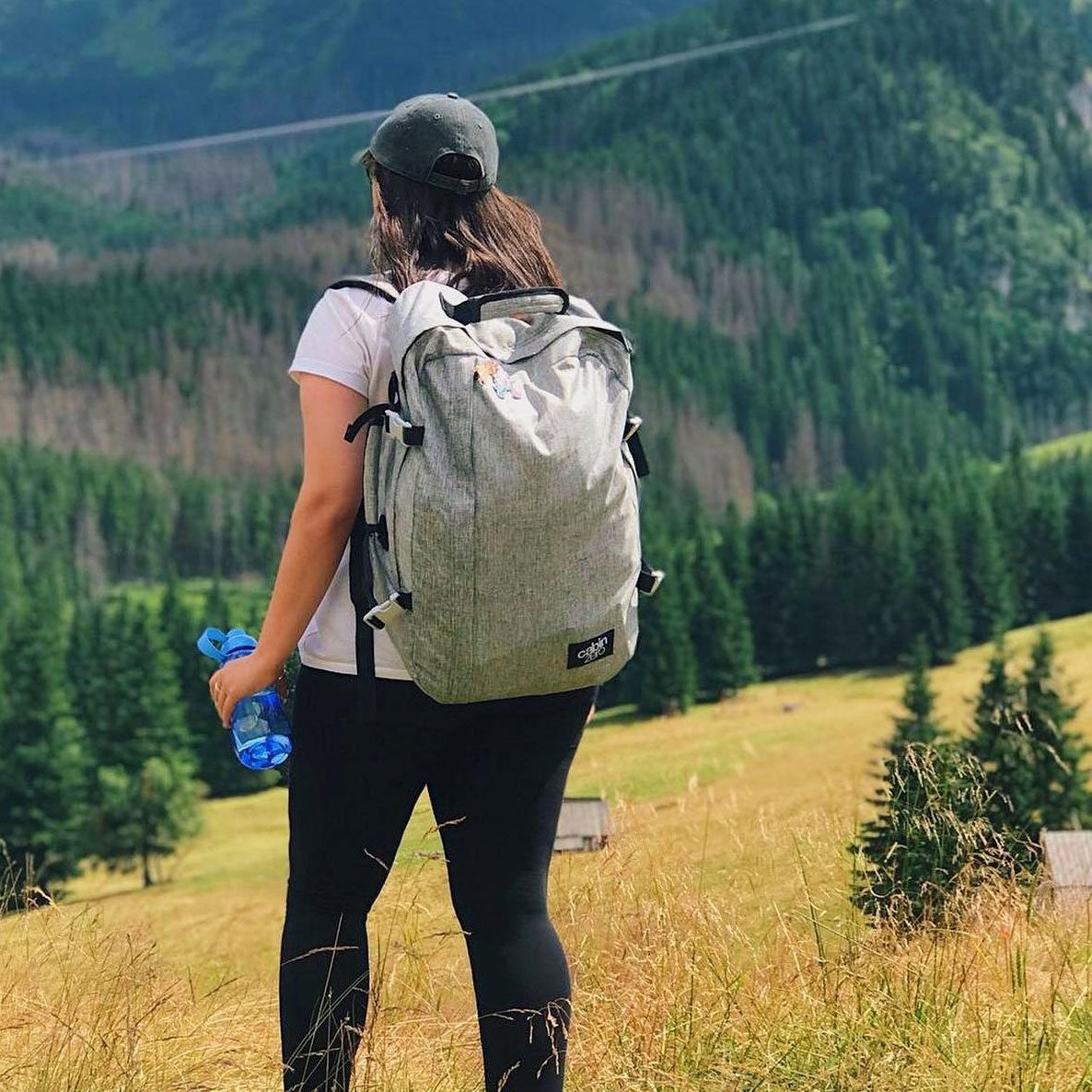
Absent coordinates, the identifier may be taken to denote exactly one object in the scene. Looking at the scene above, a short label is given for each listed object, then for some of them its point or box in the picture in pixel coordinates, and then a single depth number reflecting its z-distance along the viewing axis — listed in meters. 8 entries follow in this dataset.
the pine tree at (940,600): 94.69
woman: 3.13
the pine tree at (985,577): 97.94
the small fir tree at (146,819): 69.06
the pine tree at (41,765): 69.44
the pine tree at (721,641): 91.69
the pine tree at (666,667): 86.88
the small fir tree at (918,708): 45.36
